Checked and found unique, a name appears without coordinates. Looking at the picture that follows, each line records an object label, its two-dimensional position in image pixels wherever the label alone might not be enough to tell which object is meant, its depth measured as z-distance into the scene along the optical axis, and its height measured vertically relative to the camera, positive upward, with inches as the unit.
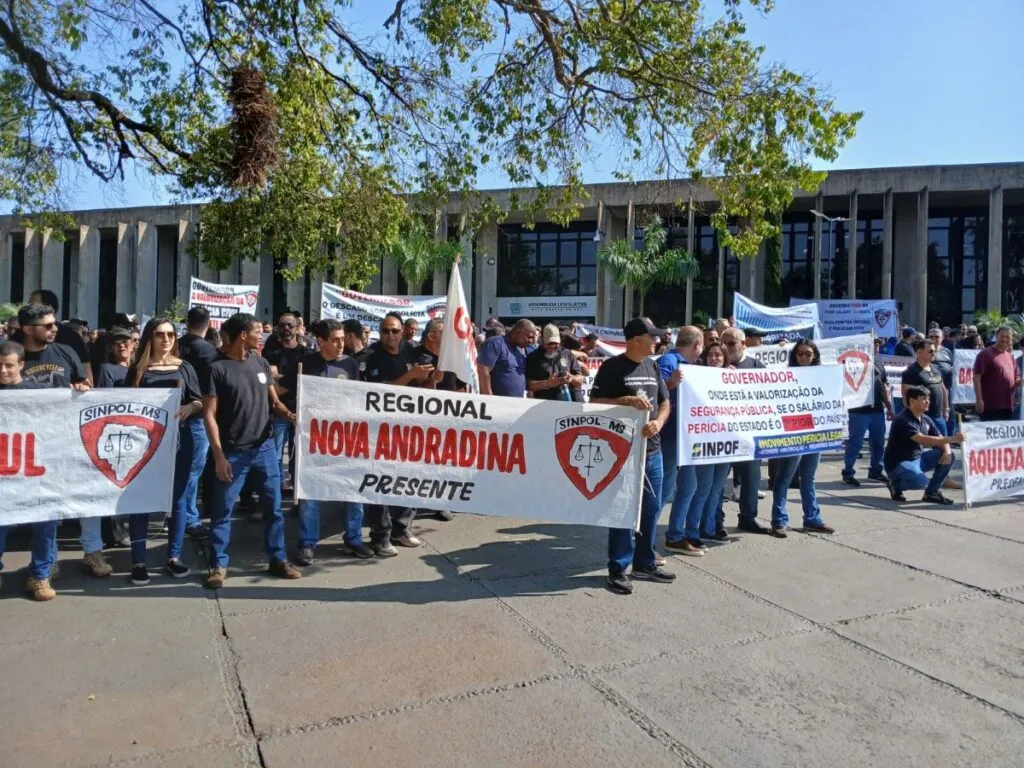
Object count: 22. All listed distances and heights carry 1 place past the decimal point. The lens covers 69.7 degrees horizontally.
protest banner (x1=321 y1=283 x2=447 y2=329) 487.5 +55.8
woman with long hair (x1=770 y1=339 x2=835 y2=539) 258.8 -34.9
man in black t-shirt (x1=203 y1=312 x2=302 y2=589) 198.2 -15.0
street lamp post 1386.6 +295.9
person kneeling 315.3 -23.3
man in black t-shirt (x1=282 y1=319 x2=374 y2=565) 216.4 +3.0
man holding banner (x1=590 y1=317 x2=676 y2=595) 201.9 -3.9
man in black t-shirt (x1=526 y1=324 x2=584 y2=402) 270.2 +8.2
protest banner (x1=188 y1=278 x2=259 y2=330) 553.0 +65.6
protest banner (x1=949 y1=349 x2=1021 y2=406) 512.1 +16.7
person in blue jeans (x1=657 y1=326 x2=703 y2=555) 229.1 -25.5
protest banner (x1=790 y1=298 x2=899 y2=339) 703.7 +78.7
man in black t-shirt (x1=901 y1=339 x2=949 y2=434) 343.6 +9.2
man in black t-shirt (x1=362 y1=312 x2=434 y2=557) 228.7 +2.9
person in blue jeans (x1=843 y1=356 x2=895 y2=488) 361.1 -15.2
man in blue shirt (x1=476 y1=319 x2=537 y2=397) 279.4 +10.1
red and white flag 216.7 +13.3
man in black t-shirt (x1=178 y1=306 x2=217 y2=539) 216.5 +4.1
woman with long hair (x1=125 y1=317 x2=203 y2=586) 207.9 -0.9
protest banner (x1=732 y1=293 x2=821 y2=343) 543.5 +58.0
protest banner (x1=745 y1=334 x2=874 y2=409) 356.2 +19.7
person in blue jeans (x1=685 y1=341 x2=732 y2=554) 236.2 -34.4
